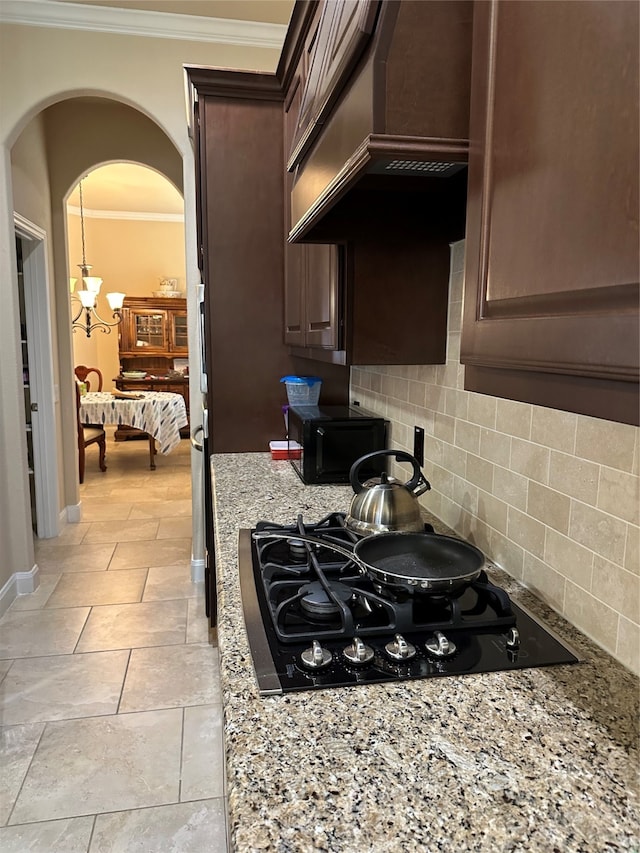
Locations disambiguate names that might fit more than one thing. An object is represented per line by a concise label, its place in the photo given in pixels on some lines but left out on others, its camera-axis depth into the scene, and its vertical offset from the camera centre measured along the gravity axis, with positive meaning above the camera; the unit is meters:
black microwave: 2.17 -0.34
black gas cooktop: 0.95 -0.50
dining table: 5.96 -0.66
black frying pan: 1.05 -0.42
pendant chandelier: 5.91 +0.55
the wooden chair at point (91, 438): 5.79 -0.91
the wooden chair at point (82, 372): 7.19 -0.28
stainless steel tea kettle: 1.44 -0.39
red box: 2.57 -0.44
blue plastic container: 2.58 -0.17
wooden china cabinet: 8.34 +0.21
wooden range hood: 0.88 +0.40
